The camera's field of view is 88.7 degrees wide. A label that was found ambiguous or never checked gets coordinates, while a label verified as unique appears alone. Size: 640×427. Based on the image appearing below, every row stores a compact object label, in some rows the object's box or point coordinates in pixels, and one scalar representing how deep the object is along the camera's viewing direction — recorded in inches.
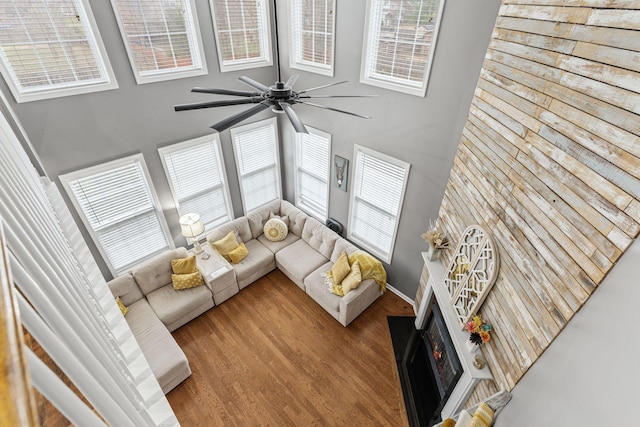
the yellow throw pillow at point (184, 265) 209.6
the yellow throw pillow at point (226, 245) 228.7
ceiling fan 100.4
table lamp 215.3
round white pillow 249.9
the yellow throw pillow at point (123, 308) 189.5
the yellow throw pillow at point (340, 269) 207.9
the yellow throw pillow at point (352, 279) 200.2
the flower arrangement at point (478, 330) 117.3
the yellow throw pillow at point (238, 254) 228.4
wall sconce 220.0
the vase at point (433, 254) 165.9
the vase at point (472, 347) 123.0
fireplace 131.2
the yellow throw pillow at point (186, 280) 206.4
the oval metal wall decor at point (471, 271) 117.2
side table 209.6
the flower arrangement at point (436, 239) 161.2
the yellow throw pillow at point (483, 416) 102.5
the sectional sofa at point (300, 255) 204.7
